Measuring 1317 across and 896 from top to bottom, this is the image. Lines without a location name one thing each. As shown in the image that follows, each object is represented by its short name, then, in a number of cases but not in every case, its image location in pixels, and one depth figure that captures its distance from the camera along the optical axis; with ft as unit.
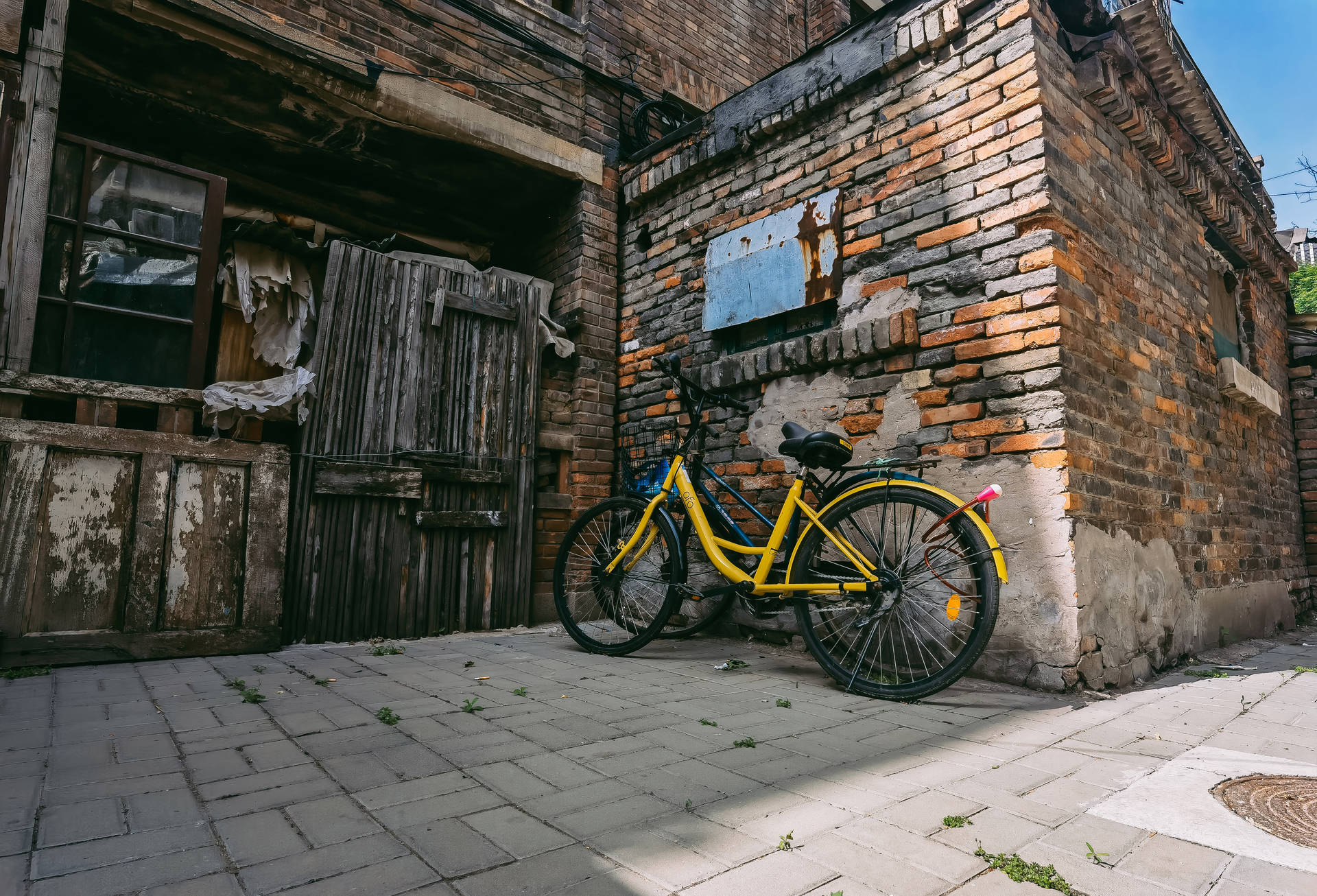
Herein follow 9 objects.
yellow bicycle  9.03
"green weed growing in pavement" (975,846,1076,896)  4.26
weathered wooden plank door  13.07
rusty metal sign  12.88
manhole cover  5.09
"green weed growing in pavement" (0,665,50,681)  9.30
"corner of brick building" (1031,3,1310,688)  9.93
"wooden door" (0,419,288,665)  9.99
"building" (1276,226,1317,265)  41.98
